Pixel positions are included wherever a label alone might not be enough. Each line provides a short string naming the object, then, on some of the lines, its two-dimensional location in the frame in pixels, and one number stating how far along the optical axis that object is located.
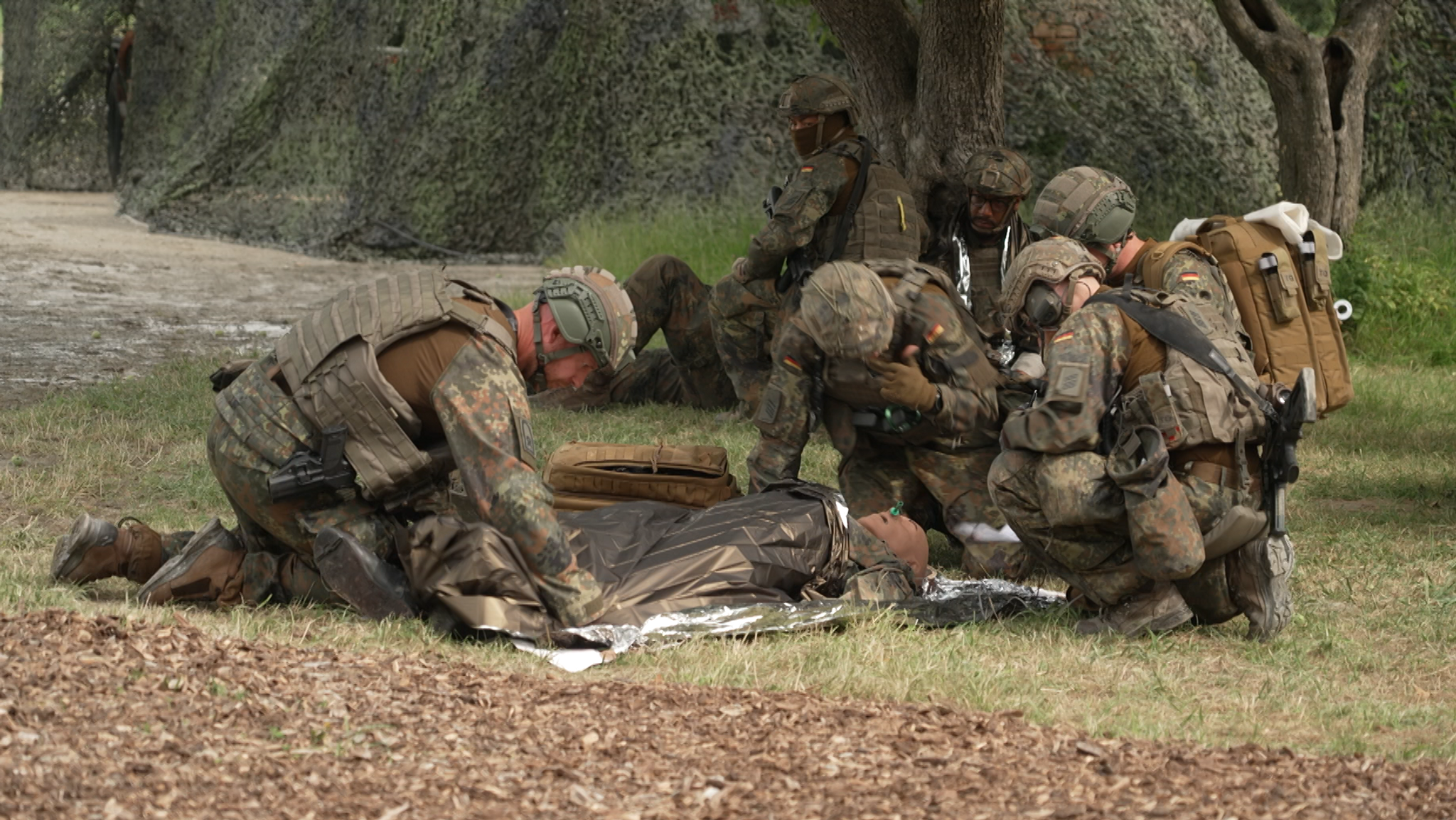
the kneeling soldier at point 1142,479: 9.65
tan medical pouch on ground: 12.24
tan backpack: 12.35
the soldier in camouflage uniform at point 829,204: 16.16
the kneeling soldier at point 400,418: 9.20
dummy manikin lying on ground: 9.37
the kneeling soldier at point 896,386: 11.64
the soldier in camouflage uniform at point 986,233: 15.84
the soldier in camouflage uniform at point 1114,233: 11.98
